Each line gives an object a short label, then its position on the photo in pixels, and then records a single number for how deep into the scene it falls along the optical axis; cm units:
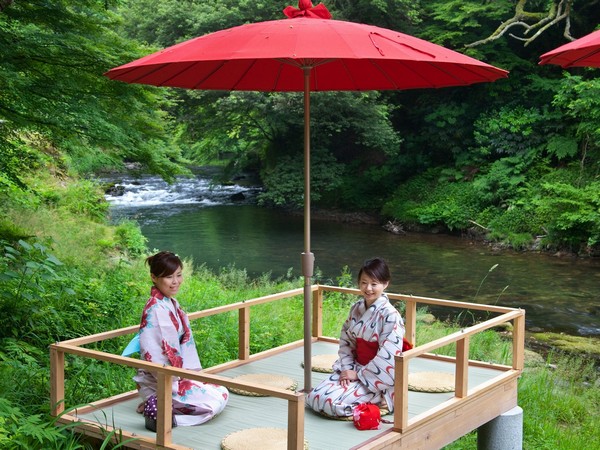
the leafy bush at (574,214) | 1736
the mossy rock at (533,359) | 880
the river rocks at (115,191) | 2825
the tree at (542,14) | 1930
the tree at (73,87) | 613
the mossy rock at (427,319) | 1091
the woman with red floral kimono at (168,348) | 421
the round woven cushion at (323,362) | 536
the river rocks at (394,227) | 2223
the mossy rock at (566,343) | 1038
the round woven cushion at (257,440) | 383
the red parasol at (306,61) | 370
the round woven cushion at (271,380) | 504
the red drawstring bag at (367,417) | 412
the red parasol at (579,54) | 427
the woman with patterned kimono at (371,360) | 433
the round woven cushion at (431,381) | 489
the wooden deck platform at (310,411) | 387
